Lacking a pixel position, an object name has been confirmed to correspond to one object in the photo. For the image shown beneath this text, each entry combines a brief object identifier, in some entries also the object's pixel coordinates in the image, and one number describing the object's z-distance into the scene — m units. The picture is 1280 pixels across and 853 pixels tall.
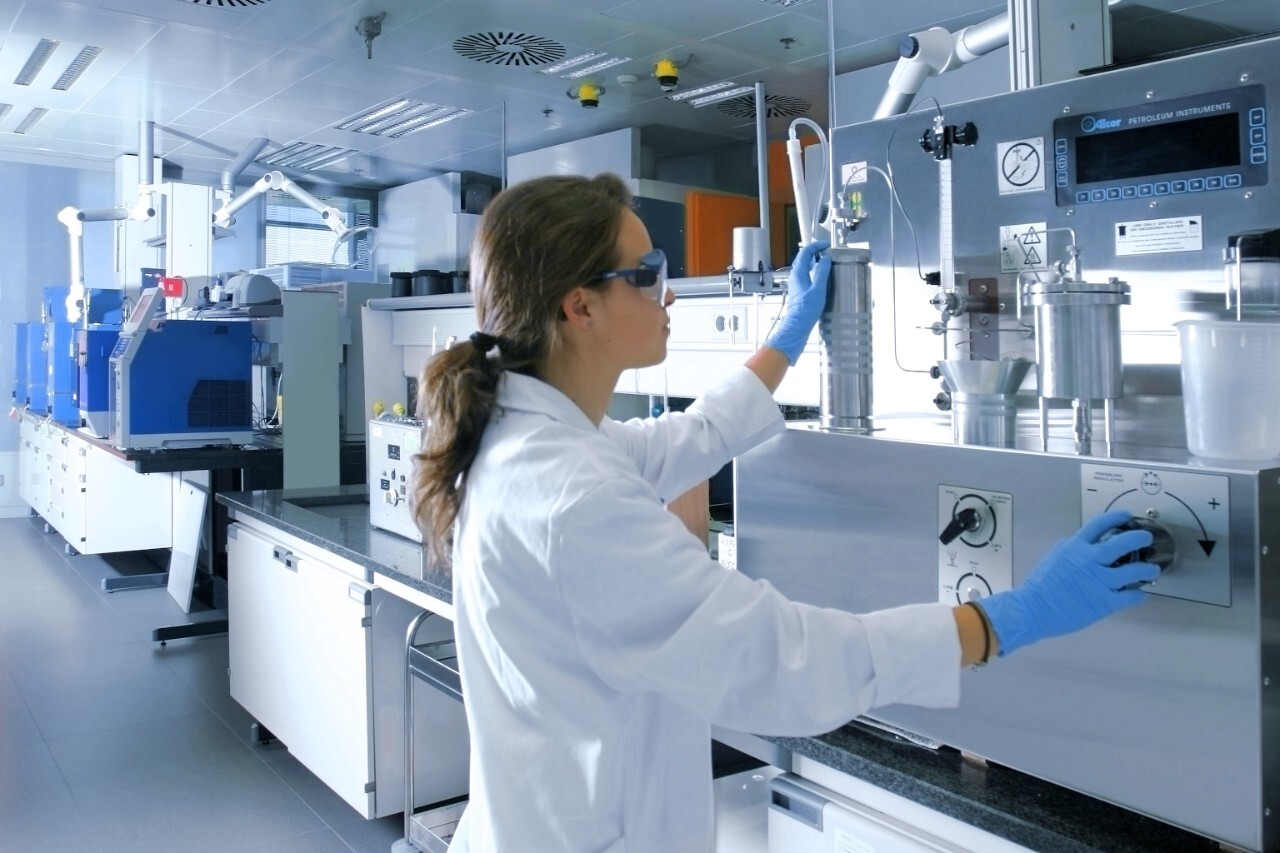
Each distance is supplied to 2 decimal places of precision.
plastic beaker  0.91
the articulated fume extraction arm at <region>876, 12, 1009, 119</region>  1.50
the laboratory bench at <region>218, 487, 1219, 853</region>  0.98
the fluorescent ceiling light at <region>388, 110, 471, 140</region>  6.45
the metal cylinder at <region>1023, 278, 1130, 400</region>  1.04
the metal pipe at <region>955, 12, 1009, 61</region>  1.56
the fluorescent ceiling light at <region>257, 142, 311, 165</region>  7.39
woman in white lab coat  0.89
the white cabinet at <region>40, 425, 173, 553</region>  5.69
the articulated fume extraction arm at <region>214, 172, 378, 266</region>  5.16
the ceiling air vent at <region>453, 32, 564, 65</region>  4.98
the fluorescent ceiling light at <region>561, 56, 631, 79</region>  5.35
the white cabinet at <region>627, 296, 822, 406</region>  2.24
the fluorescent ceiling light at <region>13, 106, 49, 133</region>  6.45
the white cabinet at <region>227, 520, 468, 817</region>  2.63
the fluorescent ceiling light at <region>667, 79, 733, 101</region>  5.78
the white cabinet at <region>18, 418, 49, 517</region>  6.80
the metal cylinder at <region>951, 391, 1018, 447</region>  1.17
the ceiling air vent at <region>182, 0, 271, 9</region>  4.42
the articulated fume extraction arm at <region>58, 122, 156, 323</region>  5.75
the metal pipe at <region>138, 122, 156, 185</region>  6.36
